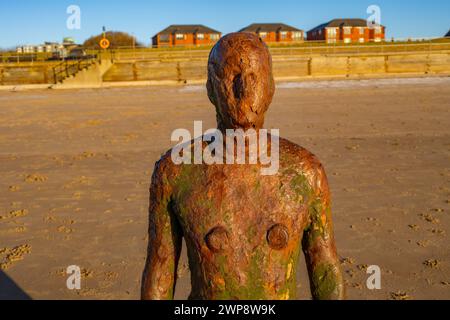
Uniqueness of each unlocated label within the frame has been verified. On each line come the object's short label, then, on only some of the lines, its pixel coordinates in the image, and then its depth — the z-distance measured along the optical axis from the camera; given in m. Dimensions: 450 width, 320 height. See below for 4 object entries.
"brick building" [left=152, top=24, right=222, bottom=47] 81.50
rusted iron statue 1.60
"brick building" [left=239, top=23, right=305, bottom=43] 84.62
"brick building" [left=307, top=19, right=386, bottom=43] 75.94
